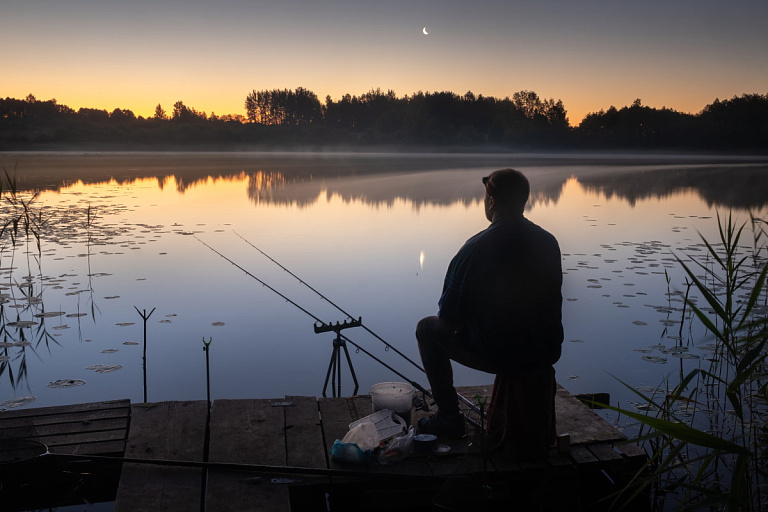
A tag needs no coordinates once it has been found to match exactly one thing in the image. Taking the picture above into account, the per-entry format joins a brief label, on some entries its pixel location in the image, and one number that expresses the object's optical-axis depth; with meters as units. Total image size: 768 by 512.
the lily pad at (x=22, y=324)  5.70
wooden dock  2.85
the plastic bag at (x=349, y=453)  3.03
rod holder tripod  3.92
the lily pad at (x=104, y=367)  4.77
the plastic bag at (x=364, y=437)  3.08
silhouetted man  2.93
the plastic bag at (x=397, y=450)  3.07
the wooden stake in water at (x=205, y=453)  2.79
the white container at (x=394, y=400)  3.42
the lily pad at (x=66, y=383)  4.51
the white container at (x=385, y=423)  3.19
